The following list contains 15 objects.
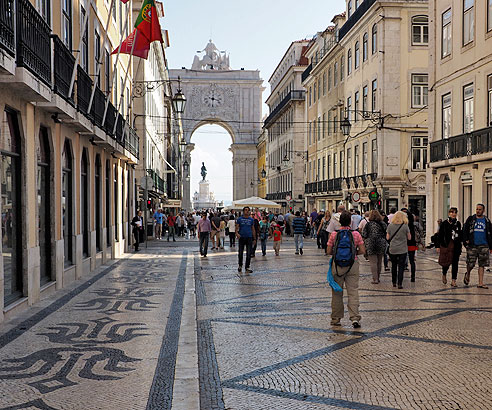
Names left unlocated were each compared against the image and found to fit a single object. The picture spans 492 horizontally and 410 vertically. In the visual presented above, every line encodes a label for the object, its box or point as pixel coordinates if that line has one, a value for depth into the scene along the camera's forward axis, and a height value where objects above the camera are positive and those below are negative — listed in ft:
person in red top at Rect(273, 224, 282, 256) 74.08 -4.24
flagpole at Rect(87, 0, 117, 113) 47.99 +7.14
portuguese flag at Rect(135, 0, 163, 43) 57.21 +14.78
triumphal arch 298.56 +40.17
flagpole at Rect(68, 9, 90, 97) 41.01 +7.26
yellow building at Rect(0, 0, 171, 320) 31.22 +3.13
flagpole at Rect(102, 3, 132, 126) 56.05 +7.36
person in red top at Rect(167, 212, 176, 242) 119.65 -4.01
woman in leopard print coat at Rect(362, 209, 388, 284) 45.42 -2.98
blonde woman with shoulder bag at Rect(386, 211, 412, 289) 43.19 -2.66
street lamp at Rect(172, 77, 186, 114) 86.64 +12.19
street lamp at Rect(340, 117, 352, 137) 111.42 +11.44
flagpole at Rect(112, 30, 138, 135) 57.47 +13.23
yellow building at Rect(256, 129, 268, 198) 282.97 +16.44
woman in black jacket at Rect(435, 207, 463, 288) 43.88 -2.85
